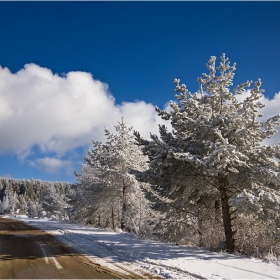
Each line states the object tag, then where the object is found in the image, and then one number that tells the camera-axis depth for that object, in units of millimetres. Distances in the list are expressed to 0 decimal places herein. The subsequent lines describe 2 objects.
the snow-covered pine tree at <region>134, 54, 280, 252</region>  9250
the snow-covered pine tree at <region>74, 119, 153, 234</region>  21203
